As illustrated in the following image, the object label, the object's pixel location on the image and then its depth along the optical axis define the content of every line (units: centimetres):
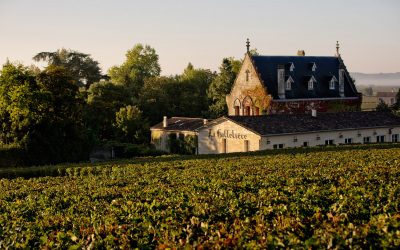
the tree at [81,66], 9311
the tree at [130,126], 6706
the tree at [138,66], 10436
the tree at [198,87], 8274
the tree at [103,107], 7094
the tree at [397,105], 7561
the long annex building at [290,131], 4675
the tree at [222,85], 7856
